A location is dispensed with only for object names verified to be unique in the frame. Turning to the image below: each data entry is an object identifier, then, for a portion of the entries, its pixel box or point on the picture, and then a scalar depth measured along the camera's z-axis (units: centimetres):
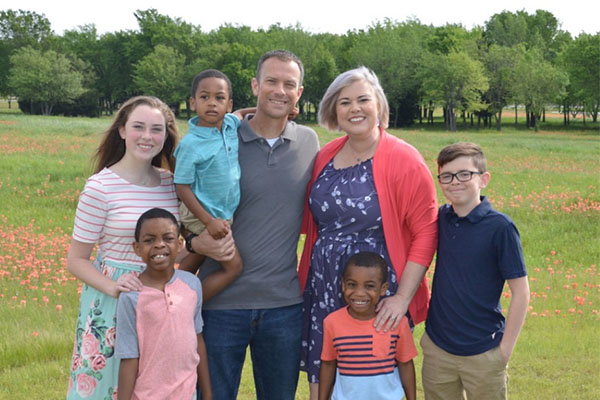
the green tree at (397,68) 7050
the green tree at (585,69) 5875
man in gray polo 392
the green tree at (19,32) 9250
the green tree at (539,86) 6106
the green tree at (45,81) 7644
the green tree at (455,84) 6284
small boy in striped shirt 358
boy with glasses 362
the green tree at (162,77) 8012
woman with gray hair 375
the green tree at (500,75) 6544
